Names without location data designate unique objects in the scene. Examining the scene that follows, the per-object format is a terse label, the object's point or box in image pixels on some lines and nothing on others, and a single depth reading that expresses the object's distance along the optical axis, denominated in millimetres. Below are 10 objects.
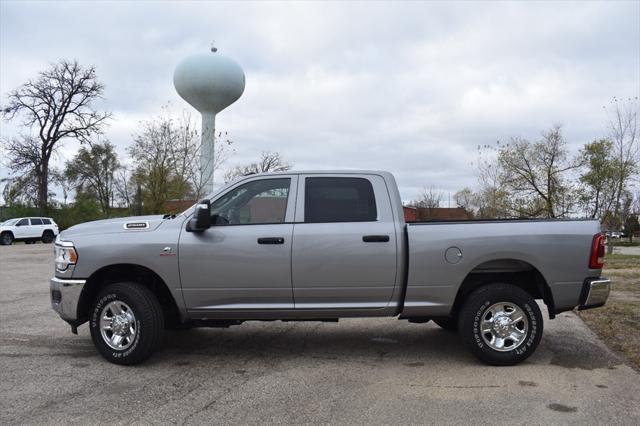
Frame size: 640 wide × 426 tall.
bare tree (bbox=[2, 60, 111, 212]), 47531
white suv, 33531
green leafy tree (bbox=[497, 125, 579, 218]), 33312
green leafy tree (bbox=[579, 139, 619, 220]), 29859
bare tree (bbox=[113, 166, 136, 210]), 65500
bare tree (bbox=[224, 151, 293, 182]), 60616
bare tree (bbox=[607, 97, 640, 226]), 24164
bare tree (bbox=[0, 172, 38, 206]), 47219
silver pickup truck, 5543
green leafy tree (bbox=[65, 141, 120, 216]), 60406
